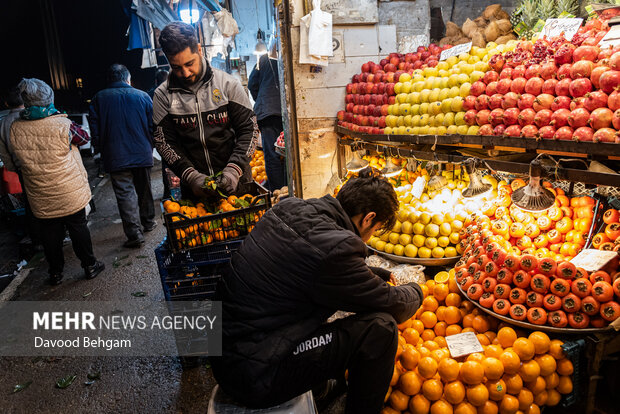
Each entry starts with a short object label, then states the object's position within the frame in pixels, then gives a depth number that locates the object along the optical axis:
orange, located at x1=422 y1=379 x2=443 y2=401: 2.32
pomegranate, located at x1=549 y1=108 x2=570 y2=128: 2.53
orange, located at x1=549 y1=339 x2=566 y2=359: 2.37
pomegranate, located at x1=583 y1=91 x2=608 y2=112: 2.35
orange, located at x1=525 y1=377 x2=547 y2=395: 2.35
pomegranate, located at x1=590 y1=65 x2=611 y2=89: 2.39
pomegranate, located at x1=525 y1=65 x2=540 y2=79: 2.83
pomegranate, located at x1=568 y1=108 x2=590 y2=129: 2.40
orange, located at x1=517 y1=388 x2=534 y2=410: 2.32
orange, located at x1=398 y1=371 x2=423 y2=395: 2.38
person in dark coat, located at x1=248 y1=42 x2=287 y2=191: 6.56
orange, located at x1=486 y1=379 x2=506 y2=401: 2.29
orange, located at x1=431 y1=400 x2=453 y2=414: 2.27
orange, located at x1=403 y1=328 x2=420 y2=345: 2.72
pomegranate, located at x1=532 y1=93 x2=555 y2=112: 2.69
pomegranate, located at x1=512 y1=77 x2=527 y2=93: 2.89
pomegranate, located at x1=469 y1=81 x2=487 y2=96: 3.28
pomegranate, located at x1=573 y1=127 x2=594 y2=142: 2.34
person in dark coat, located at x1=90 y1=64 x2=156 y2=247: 5.73
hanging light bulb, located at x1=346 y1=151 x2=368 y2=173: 4.52
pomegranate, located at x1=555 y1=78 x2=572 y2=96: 2.59
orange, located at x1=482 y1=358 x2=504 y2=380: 2.27
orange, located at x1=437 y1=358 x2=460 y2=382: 2.31
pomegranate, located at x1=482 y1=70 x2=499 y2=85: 3.22
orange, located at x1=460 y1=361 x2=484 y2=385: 2.26
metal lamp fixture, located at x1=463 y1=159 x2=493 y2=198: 3.02
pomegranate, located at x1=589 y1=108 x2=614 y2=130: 2.29
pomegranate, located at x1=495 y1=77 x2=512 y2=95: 3.01
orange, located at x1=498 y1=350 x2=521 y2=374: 2.32
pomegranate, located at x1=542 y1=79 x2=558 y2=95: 2.70
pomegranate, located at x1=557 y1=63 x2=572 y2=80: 2.62
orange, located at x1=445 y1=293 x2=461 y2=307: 2.95
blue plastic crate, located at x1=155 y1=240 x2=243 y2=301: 3.03
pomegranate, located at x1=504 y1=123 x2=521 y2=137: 2.82
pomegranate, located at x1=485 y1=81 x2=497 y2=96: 3.14
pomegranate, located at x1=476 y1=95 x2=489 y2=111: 3.15
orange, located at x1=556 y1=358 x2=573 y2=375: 2.38
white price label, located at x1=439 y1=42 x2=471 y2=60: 3.94
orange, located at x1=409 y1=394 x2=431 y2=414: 2.33
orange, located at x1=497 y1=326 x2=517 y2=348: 2.48
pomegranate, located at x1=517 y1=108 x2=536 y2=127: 2.74
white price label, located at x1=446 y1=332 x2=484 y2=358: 2.45
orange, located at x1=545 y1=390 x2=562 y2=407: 2.42
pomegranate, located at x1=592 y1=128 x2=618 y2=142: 2.21
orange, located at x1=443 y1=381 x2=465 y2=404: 2.28
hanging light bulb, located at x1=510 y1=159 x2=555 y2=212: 2.51
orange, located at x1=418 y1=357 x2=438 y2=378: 2.35
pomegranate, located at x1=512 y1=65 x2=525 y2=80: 2.96
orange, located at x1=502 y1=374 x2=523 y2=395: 2.32
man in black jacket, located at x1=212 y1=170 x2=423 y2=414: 2.02
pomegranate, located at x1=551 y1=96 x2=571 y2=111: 2.59
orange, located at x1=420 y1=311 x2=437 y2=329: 2.87
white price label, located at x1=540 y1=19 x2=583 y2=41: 3.15
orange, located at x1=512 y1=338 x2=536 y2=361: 2.36
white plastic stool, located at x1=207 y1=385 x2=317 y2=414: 2.09
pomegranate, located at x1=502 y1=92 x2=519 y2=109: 2.90
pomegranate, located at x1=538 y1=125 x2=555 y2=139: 2.57
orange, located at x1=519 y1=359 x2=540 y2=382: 2.32
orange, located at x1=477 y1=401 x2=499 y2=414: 2.27
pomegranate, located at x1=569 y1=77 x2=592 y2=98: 2.48
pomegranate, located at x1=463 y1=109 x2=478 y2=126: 3.25
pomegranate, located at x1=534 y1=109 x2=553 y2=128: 2.64
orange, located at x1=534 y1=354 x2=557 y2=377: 2.35
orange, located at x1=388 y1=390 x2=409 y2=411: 2.40
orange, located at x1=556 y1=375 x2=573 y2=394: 2.42
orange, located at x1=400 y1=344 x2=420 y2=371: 2.46
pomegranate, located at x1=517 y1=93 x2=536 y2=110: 2.78
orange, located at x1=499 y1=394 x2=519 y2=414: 2.28
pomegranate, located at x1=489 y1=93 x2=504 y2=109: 3.03
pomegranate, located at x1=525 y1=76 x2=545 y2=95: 2.78
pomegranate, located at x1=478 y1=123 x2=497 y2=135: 3.07
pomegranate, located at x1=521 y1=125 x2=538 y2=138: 2.69
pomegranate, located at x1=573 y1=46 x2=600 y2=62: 2.54
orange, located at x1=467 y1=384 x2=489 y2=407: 2.25
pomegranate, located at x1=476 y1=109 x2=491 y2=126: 3.13
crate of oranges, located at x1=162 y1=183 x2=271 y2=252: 2.93
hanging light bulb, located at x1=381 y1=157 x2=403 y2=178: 4.10
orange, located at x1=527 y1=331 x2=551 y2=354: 2.38
